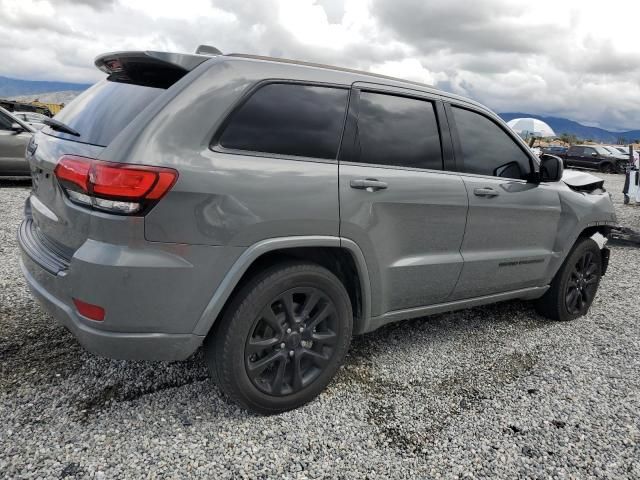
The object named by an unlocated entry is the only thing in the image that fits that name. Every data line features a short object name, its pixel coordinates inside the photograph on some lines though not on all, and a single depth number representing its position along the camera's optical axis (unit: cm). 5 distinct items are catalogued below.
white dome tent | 2467
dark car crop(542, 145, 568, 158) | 2850
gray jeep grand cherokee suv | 208
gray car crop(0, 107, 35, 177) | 890
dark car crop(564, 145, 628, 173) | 2645
